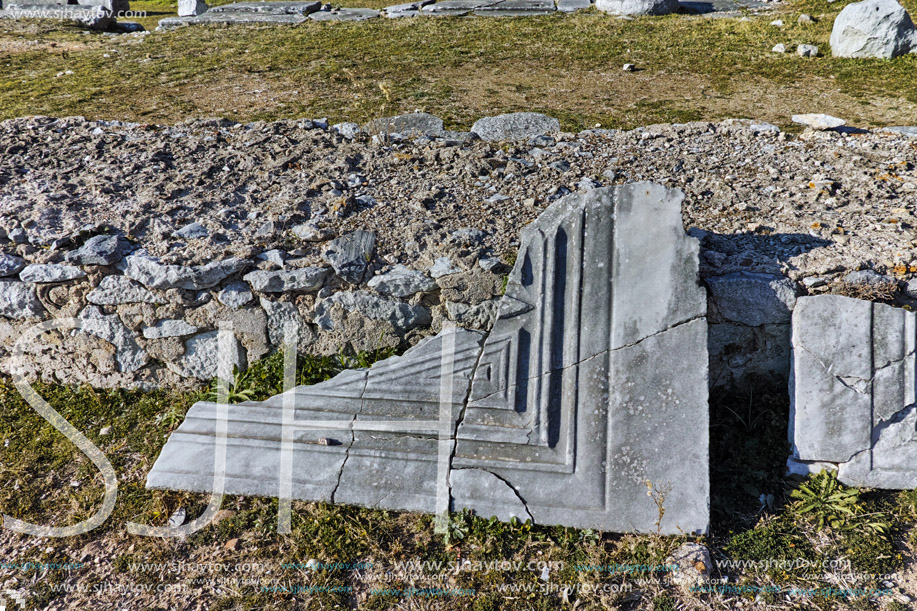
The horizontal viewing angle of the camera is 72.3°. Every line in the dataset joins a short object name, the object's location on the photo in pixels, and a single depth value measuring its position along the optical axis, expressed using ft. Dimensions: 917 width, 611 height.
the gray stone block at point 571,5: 28.22
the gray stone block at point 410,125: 14.57
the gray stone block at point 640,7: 26.81
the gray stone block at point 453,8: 29.25
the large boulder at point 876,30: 20.61
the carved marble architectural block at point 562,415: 8.33
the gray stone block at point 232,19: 29.04
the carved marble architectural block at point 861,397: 8.59
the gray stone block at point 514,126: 14.85
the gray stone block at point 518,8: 28.43
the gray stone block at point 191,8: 31.12
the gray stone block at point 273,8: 30.09
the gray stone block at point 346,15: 29.14
